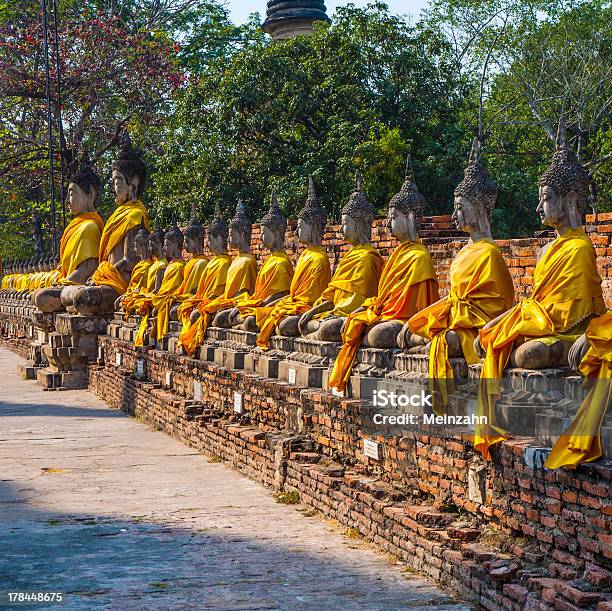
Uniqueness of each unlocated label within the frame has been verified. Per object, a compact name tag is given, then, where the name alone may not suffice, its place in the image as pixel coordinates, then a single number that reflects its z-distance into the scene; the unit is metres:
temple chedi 30.44
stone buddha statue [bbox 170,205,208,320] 13.28
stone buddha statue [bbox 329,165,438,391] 7.65
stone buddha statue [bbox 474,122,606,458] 5.56
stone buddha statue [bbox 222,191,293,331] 10.82
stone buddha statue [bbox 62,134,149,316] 16.55
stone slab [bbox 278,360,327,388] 8.57
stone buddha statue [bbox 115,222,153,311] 15.45
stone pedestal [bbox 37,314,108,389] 16.59
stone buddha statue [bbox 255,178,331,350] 9.74
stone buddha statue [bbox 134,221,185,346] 13.56
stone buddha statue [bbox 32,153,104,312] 17.30
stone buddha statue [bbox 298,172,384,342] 8.62
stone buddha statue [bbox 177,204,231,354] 12.27
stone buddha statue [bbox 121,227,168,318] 14.77
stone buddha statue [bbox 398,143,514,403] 6.39
